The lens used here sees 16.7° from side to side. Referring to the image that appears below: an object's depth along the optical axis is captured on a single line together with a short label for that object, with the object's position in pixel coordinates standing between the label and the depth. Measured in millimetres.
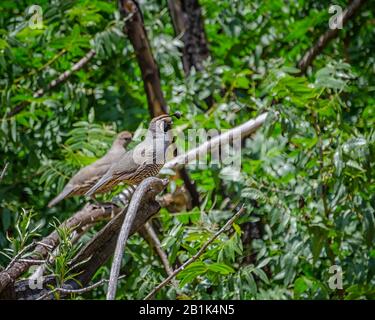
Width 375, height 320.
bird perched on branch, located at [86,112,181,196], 7390
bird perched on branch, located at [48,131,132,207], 8725
